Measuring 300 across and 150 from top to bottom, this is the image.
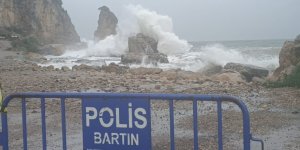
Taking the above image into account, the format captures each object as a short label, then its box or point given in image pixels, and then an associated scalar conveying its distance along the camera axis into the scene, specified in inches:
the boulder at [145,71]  794.0
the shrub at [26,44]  1995.0
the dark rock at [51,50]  2241.6
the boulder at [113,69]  878.8
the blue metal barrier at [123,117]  148.3
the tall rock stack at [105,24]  3946.9
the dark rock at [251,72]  765.9
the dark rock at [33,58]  1506.4
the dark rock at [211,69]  1006.3
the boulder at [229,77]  648.4
